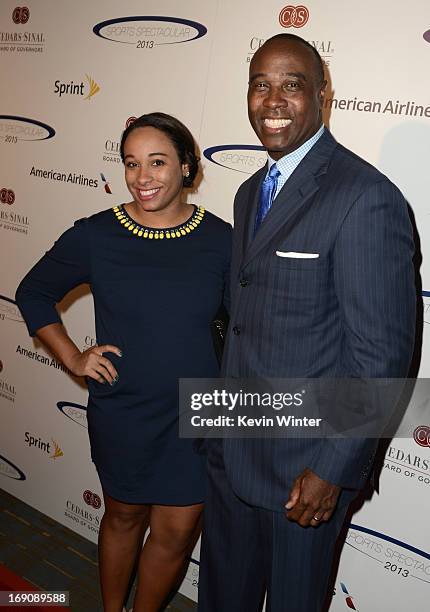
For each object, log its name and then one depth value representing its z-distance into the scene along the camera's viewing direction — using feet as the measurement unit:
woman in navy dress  6.48
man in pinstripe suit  4.65
